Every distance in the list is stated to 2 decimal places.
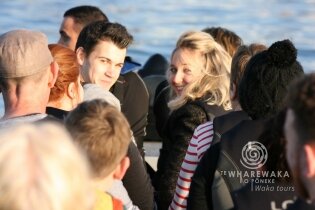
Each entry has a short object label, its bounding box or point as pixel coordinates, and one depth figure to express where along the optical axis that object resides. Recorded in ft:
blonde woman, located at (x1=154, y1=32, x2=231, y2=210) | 26.09
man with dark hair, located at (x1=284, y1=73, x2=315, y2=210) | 14.57
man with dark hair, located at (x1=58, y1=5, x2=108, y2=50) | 36.48
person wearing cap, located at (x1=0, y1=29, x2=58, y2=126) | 20.21
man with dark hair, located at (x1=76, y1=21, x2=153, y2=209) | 28.35
